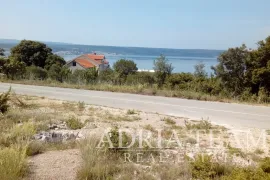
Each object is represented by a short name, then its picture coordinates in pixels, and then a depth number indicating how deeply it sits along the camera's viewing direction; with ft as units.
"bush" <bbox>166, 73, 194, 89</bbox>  71.56
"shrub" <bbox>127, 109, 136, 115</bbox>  34.92
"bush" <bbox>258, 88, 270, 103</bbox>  46.39
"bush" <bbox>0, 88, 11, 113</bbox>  28.23
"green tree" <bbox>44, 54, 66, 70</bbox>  194.59
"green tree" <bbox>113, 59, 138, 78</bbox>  199.14
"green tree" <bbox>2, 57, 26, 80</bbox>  79.97
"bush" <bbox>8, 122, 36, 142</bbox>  19.27
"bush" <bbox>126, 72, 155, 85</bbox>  67.02
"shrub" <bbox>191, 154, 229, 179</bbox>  14.84
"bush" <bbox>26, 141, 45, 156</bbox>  17.81
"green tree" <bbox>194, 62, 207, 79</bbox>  143.74
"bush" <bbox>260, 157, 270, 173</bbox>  13.55
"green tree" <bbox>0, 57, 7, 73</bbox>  80.53
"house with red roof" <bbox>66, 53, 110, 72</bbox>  241.76
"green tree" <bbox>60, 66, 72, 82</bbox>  77.23
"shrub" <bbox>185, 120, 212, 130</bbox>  28.35
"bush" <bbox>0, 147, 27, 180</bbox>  13.85
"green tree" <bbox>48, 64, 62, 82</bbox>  81.64
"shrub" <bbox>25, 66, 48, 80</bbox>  79.80
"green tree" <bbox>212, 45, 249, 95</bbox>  57.06
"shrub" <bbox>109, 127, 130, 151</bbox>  18.05
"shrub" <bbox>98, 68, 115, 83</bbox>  69.29
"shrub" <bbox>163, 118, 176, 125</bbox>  30.13
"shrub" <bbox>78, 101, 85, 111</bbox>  37.37
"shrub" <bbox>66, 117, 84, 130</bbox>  25.53
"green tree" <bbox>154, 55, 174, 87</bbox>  75.25
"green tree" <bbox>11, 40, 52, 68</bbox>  195.42
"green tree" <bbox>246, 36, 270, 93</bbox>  56.13
